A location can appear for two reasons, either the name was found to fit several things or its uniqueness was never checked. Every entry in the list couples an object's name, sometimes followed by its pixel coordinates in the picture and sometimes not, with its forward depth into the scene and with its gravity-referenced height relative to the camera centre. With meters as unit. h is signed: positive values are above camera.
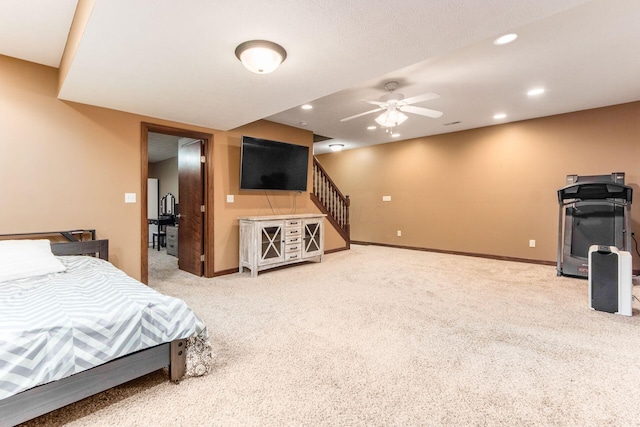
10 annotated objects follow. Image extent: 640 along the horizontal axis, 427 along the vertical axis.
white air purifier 2.78 -0.67
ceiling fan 3.45 +1.28
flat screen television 4.45 +0.77
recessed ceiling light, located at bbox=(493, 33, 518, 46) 2.51 +1.52
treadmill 3.95 -0.09
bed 1.28 -0.63
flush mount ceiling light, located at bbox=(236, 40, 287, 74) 2.04 +1.12
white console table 4.25 -0.44
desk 6.84 -0.22
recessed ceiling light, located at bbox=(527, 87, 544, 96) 3.75 +1.58
